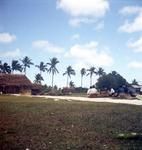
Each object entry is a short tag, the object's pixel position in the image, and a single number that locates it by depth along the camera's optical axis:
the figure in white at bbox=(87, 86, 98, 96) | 38.33
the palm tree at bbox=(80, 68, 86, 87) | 105.69
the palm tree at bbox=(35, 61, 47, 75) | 87.44
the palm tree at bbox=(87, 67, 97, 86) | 101.38
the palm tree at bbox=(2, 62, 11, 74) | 78.71
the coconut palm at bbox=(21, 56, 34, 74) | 83.44
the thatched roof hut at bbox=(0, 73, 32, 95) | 56.19
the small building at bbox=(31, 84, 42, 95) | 58.95
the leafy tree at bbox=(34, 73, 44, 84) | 87.12
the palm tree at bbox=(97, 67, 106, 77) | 101.35
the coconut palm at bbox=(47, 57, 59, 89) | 82.38
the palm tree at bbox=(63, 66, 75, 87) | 97.06
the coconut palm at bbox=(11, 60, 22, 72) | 79.44
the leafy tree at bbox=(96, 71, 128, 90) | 61.94
